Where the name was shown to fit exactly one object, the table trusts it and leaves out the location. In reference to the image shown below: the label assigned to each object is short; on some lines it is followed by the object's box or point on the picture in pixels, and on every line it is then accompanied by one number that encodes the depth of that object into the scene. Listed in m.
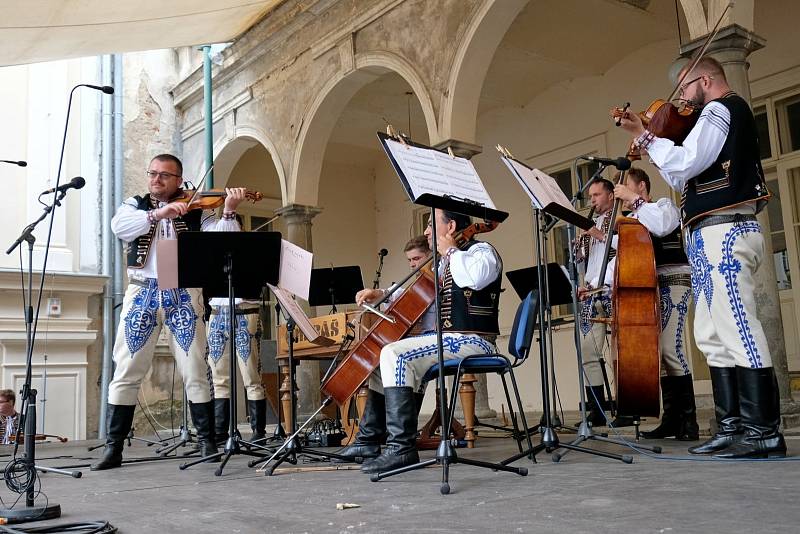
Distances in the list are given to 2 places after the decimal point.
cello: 4.16
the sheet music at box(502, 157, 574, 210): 3.38
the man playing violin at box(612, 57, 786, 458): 3.44
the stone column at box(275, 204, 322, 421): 9.27
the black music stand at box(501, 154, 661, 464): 3.40
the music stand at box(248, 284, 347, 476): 4.13
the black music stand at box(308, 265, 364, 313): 6.37
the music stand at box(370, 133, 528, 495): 3.03
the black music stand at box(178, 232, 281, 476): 4.16
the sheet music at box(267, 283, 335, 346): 4.17
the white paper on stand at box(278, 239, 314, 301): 4.16
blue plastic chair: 3.70
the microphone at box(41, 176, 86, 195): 3.91
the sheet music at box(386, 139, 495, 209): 3.06
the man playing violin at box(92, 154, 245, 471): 4.65
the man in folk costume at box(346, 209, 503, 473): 3.60
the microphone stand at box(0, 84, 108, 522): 2.72
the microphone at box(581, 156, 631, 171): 3.80
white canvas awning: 6.55
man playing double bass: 4.72
